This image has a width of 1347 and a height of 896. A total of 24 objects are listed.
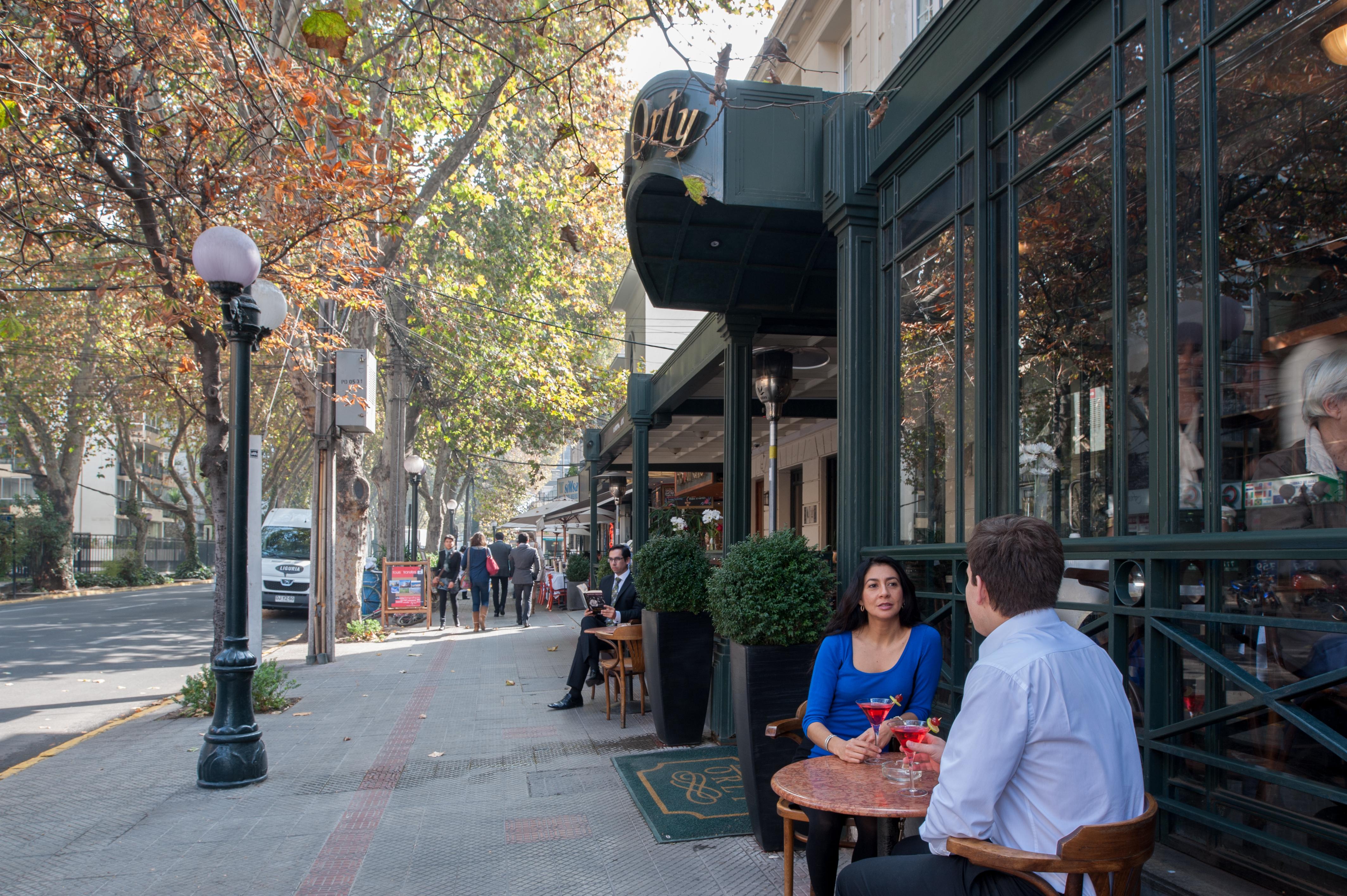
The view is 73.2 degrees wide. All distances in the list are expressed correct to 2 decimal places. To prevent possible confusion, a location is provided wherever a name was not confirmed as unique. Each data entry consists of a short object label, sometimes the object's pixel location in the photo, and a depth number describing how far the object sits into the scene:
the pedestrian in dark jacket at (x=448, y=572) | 18.61
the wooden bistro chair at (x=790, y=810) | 3.42
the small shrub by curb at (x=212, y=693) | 8.43
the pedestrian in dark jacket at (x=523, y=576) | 18.27
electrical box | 11.84
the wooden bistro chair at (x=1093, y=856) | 2.02
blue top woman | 3.79
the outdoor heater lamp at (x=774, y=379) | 8.89
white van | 19.41
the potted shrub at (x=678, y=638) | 6.91
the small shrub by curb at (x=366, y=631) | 15.09
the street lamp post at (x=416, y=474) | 22.20
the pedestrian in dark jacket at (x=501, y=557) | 18.77
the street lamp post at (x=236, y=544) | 6.06
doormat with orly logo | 4.95
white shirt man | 2.06
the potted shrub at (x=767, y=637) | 4.61
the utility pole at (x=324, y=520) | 11.95
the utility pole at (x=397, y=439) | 19.78
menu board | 16.70
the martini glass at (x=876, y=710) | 3.14
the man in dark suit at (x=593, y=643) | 8.69
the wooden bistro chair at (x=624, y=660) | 7.87
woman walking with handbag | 16.97
